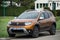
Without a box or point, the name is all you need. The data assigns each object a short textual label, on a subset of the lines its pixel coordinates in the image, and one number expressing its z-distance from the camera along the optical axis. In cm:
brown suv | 1641
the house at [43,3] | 7750
